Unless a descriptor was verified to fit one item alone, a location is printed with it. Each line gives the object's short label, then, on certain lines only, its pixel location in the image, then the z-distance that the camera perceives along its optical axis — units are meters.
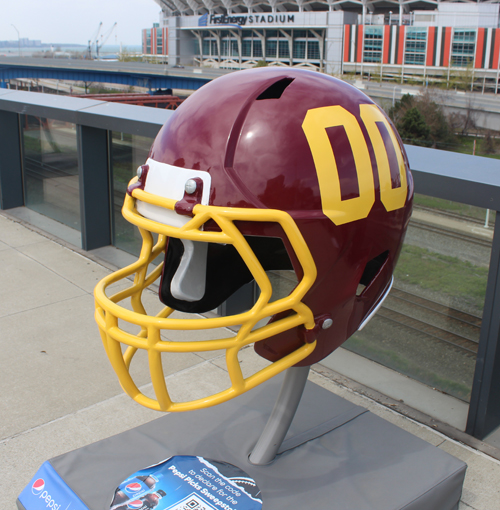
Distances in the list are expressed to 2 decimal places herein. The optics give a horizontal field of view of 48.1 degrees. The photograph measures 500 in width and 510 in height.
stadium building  61.44
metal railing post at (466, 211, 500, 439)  2.92
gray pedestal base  2.34
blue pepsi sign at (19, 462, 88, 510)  2.32
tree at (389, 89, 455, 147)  33.56
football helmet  1.68
